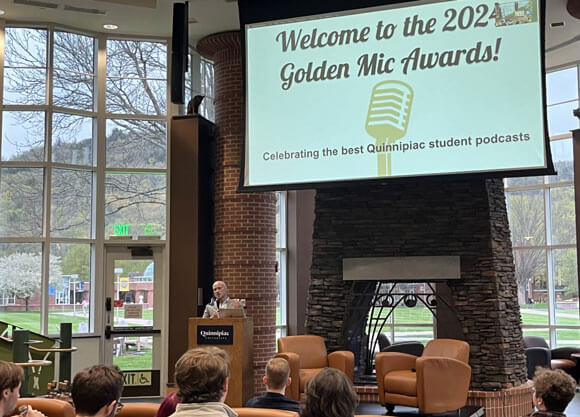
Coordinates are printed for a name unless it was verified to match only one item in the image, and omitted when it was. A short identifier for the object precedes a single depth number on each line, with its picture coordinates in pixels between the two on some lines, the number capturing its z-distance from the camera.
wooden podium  6.68
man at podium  6.97
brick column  9.22
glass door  9.12
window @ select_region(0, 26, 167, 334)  8.78
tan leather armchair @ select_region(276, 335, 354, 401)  7.21
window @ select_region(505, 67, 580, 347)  10.88
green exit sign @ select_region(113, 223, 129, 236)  9.33
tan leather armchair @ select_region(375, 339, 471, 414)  6.66
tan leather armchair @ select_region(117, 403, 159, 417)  3.62
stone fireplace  7.54
